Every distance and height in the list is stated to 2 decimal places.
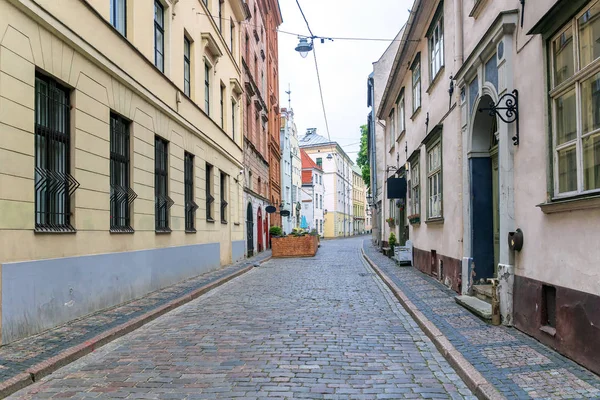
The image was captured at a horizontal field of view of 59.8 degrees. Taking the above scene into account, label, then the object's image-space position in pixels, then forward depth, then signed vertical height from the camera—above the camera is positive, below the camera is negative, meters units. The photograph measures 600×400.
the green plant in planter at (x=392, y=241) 20.68 -0.87
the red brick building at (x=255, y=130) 23.91 +4.74
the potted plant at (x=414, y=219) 14.86 +0.00
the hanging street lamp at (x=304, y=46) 15.09 +5.03
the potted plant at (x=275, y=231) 26.92 -0.56
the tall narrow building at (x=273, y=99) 33.31 +8.06
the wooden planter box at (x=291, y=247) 24.75 -1.27
